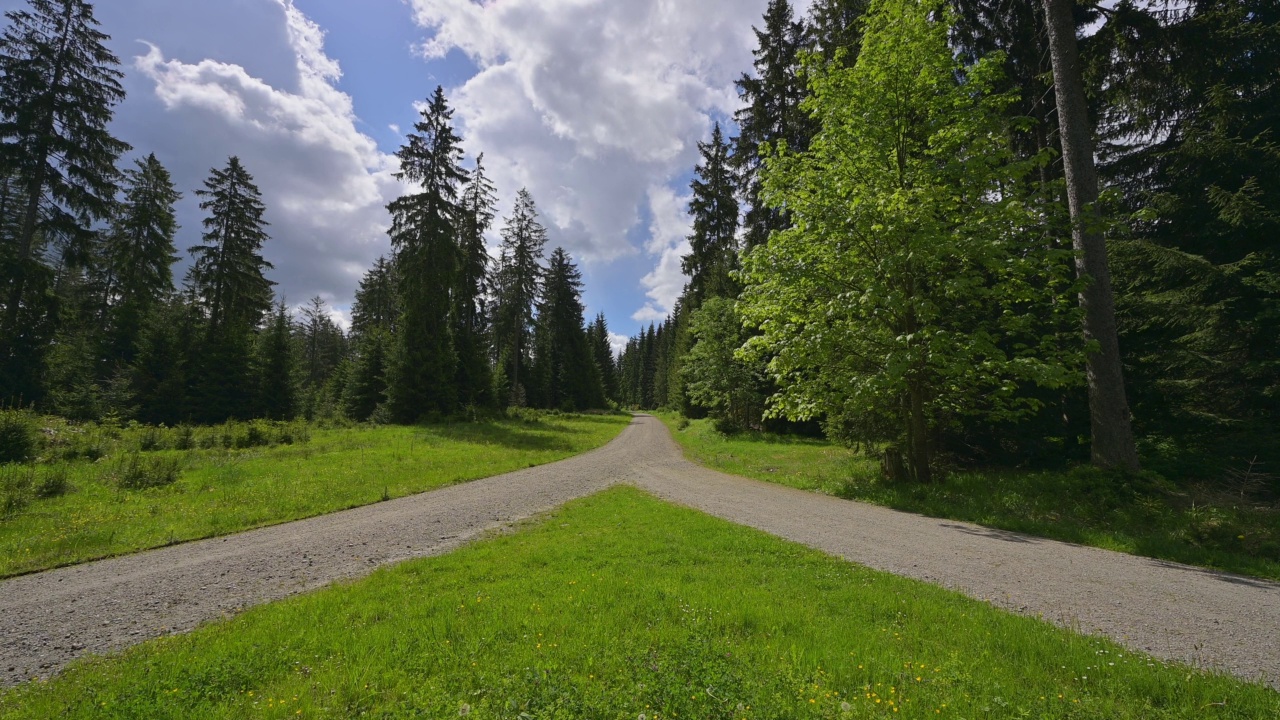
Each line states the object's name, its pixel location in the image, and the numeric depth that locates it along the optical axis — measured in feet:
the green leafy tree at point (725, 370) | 86.17
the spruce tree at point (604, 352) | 232.94
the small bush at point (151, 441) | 52.80
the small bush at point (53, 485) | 32.14
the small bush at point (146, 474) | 36.19
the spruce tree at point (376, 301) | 148.25
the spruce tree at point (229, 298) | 90.17
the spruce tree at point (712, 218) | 109.29
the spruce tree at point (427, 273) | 91.30
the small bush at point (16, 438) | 40.40
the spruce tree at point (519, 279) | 137.08
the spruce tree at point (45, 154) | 65.21
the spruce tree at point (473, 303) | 106.22
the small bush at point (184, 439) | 55.70
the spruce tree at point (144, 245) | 97.50
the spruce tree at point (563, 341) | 173.58
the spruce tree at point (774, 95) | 75.61
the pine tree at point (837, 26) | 61.26
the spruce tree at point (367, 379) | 102.37
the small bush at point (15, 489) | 28.50
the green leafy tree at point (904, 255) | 33.86
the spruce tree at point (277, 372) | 96.07
